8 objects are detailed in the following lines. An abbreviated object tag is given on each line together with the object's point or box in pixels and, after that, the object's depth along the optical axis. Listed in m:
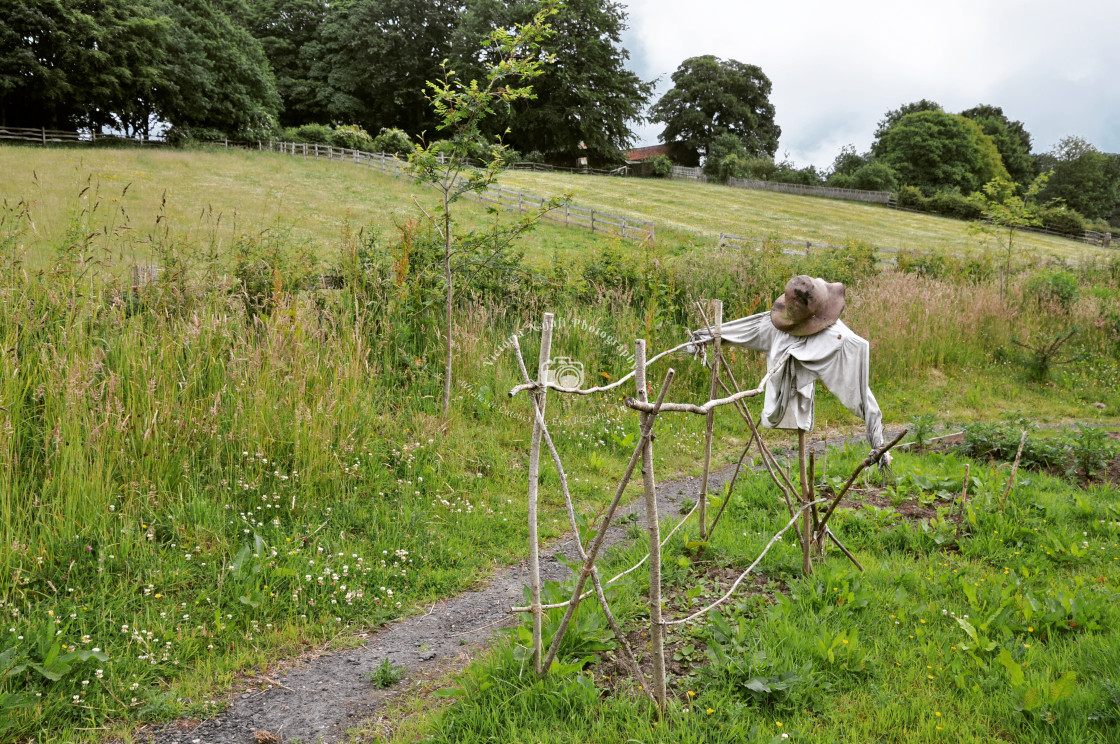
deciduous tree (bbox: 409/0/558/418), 5.56
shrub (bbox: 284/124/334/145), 39.25
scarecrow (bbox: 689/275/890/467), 3.38
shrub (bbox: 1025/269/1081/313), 11.59
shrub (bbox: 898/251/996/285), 13.57
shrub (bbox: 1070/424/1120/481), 5.54
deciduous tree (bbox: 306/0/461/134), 47.12
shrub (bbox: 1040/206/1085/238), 41.38
